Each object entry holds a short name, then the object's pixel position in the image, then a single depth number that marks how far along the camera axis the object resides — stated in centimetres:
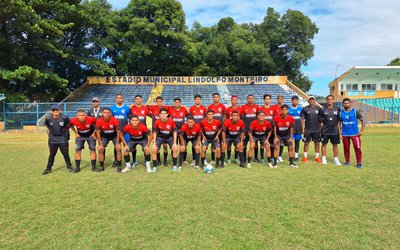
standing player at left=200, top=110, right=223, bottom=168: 730
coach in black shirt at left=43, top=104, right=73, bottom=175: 702
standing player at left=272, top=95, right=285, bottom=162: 823
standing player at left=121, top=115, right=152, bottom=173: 704
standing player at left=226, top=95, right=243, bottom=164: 802
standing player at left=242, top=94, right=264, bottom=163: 829
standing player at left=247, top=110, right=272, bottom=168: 747
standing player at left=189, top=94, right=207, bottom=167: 810
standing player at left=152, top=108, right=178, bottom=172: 714
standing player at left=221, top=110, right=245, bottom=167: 733
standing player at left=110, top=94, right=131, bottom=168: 794
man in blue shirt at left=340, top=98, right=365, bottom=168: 738
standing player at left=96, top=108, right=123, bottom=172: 700
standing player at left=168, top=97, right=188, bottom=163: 794
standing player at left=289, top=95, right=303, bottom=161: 844
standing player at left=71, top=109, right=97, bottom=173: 703
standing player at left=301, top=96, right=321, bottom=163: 809
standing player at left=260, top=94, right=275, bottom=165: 778
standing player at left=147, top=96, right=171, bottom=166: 770
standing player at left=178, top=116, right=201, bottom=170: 717
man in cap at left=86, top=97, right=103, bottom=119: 781
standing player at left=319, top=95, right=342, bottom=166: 772
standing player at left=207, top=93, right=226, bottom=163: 820
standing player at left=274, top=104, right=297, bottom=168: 758
